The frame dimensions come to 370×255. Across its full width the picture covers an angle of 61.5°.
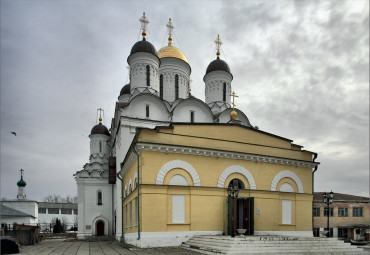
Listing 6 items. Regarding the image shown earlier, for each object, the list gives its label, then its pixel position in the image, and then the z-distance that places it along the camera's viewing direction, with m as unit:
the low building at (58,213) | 68.62
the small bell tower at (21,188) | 41.91
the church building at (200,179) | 14.43
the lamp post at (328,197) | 18.77
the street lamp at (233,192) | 13.65
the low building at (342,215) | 33.91
